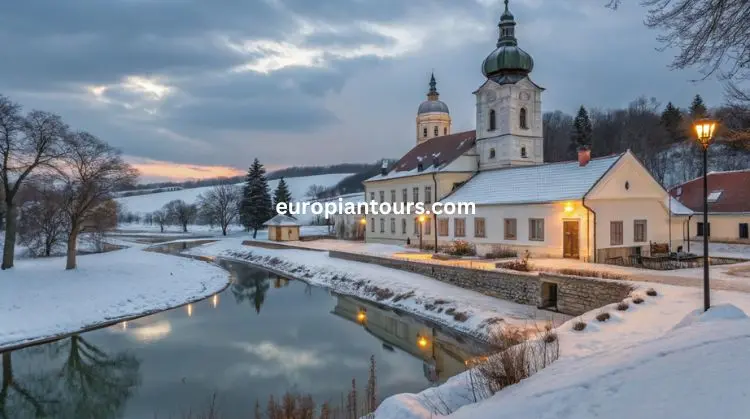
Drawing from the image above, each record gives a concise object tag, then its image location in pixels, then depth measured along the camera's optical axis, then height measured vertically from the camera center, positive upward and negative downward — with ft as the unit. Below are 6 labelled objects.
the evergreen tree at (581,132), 174.19 +32.29
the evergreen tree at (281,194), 192.65 +9.93
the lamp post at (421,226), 97.96 -1.67
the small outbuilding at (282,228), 143.13 -2.72
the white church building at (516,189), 69.31 +5.09
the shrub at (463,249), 83.10 -5.29
